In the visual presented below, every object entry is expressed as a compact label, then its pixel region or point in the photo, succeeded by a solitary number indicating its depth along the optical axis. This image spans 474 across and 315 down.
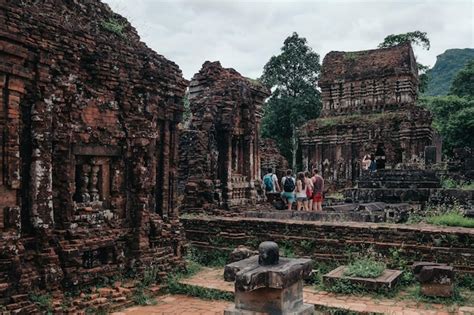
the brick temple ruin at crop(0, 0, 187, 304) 6.79
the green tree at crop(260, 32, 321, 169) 36.47
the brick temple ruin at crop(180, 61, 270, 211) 13.68
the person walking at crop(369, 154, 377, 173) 21.22
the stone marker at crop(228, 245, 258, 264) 10.23
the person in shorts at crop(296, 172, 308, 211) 14.77
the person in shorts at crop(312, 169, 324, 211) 14.46
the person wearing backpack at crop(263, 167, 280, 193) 16.62
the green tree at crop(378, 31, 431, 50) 38.09
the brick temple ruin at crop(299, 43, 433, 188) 23.64
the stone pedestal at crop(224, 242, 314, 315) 5.93
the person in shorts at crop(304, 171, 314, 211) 14.89
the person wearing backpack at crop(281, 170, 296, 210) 14.86
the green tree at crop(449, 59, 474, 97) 37.53
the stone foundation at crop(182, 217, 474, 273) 8.85
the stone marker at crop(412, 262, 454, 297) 7.75
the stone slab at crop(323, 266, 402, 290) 8.12
